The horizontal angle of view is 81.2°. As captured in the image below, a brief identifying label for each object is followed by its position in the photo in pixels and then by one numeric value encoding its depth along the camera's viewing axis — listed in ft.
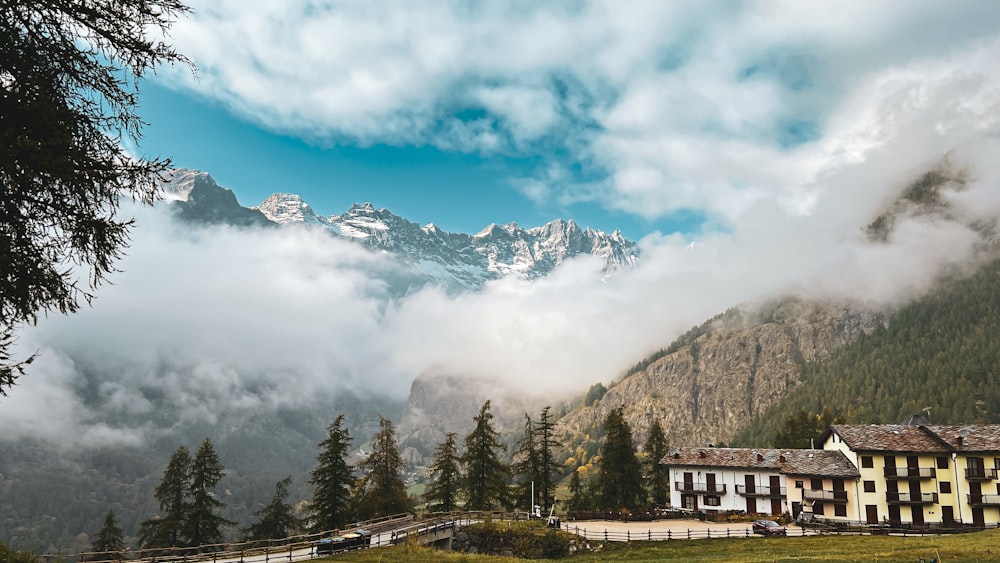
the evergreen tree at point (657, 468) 303.27
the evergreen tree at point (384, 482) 221.25
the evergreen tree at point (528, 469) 257.96
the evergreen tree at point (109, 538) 214.48
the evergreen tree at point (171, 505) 191.42
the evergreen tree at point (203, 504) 192.95
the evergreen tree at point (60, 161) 36.63
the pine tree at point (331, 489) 209.05
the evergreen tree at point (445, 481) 238.07
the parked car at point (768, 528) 183.11
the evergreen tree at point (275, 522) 220.84
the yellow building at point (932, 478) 229.45
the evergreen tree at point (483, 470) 244.22
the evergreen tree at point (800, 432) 366.22
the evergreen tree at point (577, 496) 301.22
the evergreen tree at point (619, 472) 273.33
